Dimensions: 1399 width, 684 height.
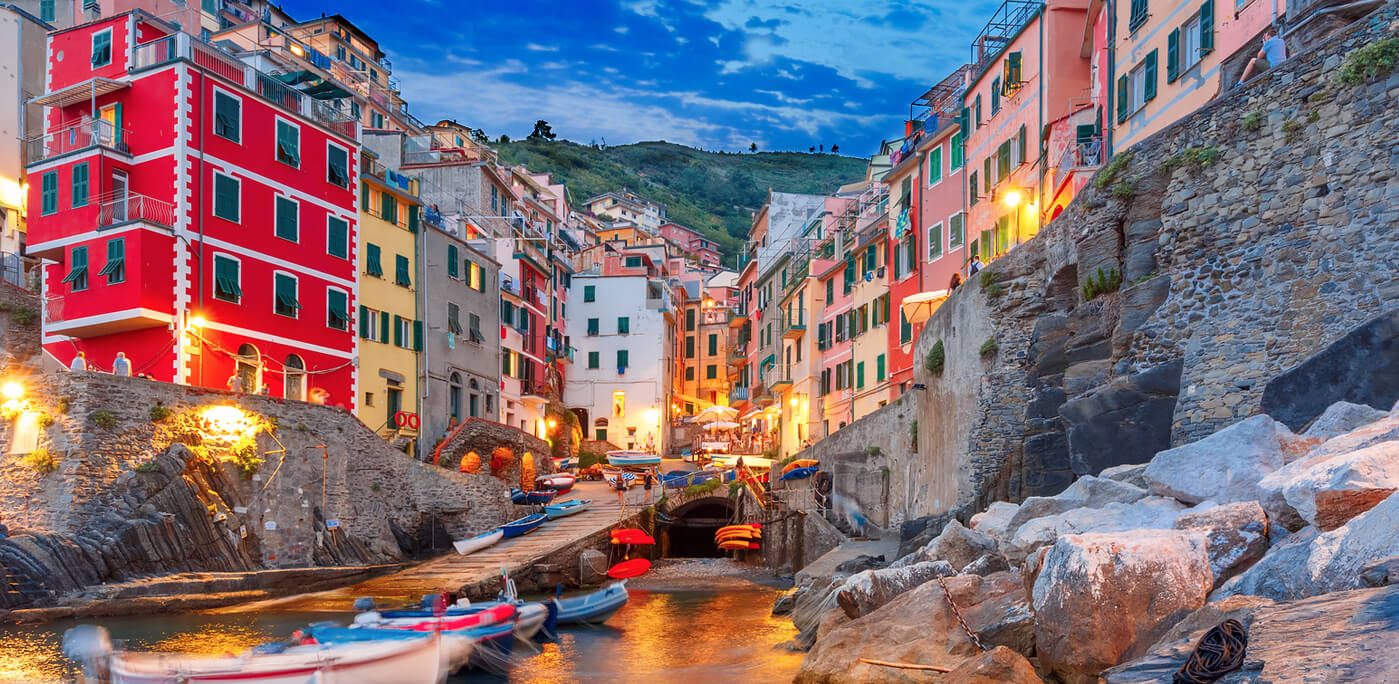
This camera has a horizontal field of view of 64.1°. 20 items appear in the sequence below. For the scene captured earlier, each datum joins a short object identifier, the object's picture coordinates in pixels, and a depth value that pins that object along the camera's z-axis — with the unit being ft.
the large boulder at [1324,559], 31.91
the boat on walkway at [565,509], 147.64
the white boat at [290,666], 57.36
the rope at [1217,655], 30.01
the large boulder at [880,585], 61.36
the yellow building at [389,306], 144.66
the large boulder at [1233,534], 39.83
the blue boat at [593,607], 97.91
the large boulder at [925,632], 47.75
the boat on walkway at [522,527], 136.15
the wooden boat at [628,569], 131.63
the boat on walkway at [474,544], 129.18
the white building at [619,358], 251.80
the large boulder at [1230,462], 45.83
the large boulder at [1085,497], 53.83
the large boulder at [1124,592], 38.40
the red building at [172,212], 112.78
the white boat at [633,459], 193.98
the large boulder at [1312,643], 26.86
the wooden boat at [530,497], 152.97
